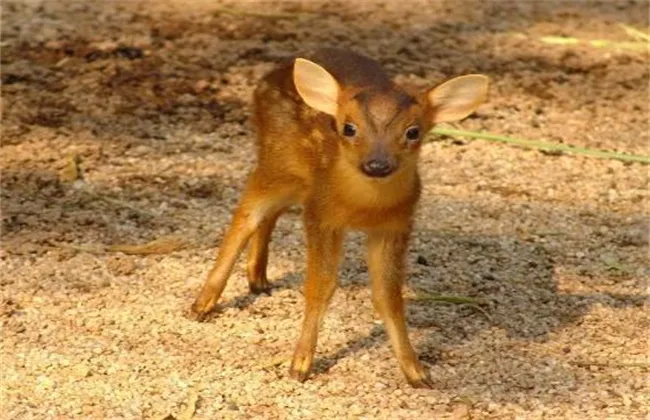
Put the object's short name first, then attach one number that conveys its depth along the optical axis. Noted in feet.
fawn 36.76
